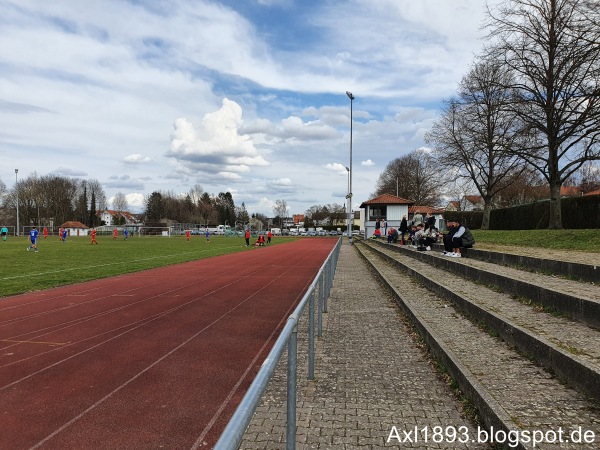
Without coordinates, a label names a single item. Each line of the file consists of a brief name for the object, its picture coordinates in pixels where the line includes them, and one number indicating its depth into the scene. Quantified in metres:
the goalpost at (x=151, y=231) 79.31
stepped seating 3.23
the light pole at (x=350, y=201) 35.34
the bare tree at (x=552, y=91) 16.39
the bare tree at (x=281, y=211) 149.38
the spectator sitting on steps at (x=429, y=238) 16.90
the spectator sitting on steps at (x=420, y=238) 16.97
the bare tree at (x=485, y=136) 22.58
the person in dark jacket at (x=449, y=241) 13.52
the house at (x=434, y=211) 44.72
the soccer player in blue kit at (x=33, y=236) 26.45
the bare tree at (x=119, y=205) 129.38
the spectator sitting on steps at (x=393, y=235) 25.94
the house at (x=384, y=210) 41.16
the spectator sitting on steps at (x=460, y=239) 13.05
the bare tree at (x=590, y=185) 31.82
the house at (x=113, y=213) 151.90
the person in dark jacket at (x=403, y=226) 21.09
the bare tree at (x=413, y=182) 68.94
